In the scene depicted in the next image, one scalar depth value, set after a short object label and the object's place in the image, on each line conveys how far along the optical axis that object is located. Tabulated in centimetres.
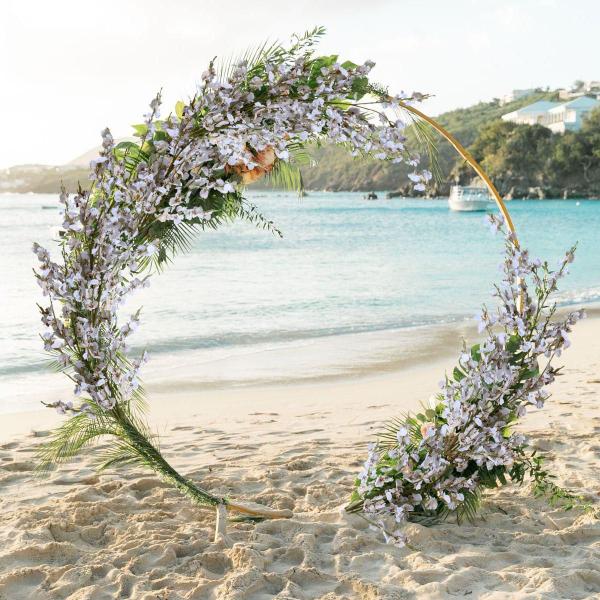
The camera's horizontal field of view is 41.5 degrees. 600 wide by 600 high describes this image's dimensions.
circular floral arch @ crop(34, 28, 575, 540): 335
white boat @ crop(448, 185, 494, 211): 5534
